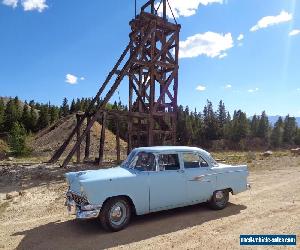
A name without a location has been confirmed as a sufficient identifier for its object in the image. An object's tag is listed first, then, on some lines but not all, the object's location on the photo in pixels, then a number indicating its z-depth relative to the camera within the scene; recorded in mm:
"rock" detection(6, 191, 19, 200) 10992
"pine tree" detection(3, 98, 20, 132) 74812
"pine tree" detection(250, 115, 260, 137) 100400
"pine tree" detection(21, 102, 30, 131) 76500
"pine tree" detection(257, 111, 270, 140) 100000
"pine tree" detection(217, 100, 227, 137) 103394
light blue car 7422
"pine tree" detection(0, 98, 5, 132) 72125
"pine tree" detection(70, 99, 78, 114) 96081
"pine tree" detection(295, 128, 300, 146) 99625
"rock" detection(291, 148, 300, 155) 30475
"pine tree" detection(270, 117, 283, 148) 95125
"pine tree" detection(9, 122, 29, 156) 38531
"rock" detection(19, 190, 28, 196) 11445
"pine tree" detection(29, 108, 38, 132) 77250
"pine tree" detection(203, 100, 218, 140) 92062
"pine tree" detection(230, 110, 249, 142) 90562
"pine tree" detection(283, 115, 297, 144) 100188
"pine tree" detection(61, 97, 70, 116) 96250
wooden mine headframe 17672
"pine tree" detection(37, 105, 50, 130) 78500
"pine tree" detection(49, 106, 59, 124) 82831
